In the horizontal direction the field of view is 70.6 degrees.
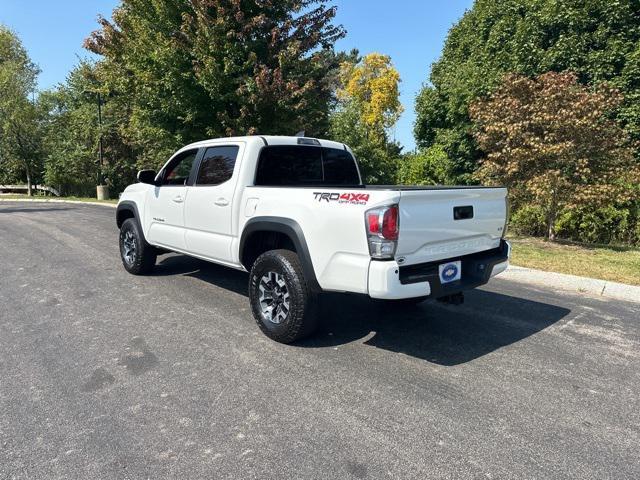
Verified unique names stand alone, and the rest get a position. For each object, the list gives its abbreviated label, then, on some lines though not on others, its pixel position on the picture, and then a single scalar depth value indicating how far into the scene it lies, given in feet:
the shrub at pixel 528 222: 39.73
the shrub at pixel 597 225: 36.94
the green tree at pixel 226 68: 42.78
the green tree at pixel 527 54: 43.88
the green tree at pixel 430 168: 56.70
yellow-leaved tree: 105.50
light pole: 83.46
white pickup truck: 11.35
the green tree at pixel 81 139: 87.76
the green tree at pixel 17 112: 96.84
